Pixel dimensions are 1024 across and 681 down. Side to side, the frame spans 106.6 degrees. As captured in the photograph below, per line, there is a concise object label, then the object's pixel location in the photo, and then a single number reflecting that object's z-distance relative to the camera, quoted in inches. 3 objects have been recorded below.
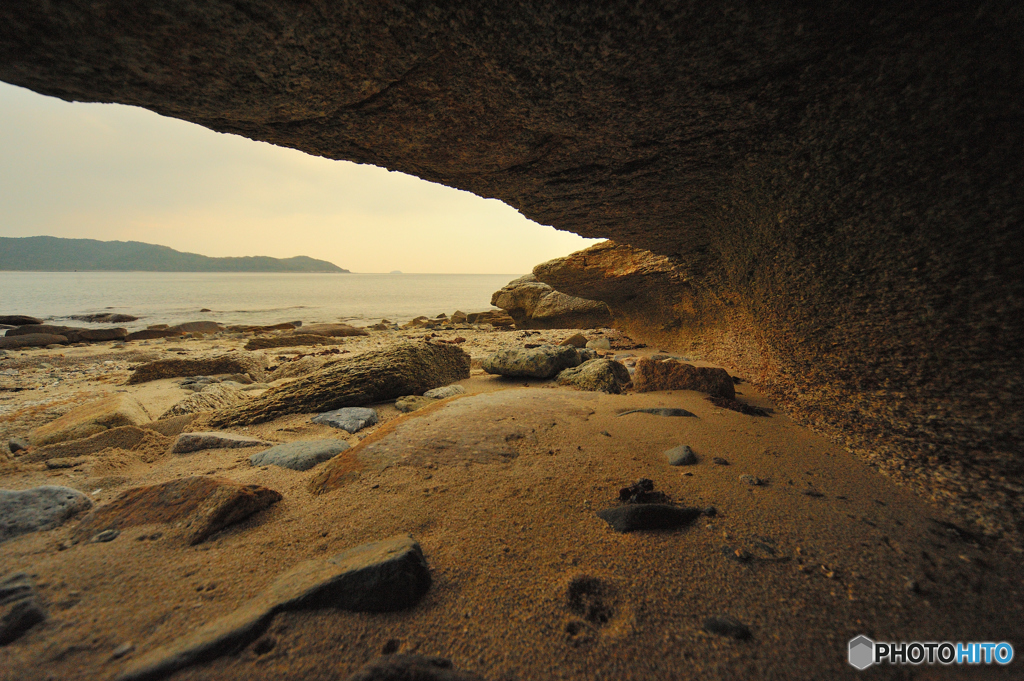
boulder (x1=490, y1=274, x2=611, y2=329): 378.9
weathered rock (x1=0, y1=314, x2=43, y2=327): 499.2
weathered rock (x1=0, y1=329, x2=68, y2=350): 348.9
